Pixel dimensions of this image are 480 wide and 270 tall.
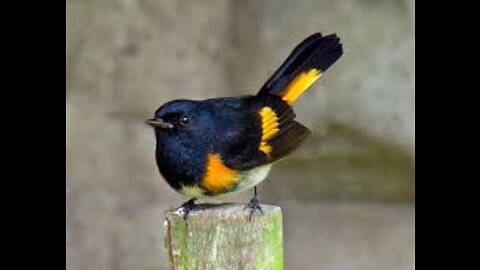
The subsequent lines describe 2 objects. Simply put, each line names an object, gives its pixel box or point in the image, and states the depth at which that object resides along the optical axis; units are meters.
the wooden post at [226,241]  5.47
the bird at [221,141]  6.61
